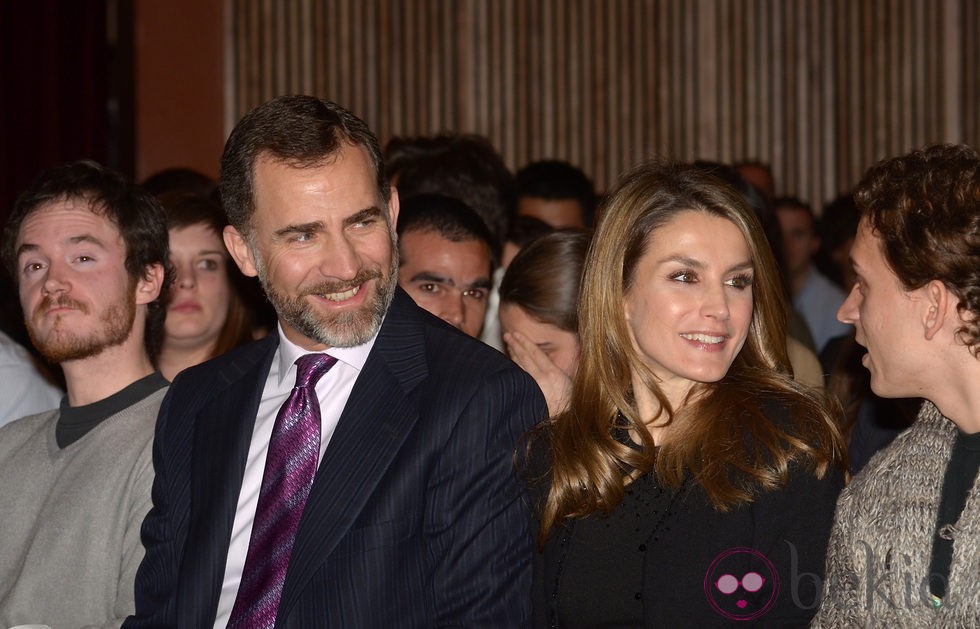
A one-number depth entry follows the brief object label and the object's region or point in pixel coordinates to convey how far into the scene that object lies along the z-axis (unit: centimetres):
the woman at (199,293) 350
